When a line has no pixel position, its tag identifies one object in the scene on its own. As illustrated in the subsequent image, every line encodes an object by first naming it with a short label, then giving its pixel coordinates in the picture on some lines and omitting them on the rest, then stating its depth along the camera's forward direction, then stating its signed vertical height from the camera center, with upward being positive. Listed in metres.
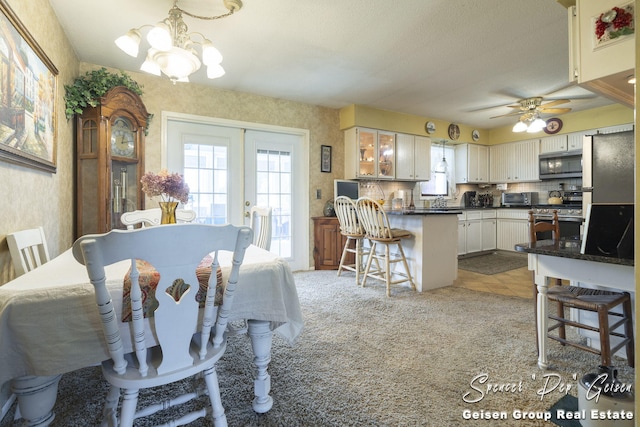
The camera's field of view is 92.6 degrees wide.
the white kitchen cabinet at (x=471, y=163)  5.98 +0.94
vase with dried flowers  1.79 +0.14
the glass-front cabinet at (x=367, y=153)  4.67 +0.92
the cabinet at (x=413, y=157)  5.08 +0.92
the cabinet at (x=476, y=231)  5.42 -0.37
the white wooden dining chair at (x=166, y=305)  0.86 -0.30
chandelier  1.73 +0.98
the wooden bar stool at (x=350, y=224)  3.69 -0.16
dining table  0.91 -0.37
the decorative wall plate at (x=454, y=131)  5.67 +1.49
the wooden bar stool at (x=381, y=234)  3.26 -0.26
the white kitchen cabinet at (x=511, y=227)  5.46 -0.31
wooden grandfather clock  2.82 +0.53
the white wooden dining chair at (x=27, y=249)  1.44 -0.19
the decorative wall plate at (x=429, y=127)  5.33 +1.47
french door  3.69 +0.53
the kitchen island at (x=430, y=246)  3.37 -0.40
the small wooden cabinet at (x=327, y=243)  4.46 -0.46
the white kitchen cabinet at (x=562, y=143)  4.94 +1.14
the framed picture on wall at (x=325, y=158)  4.63 +0.81
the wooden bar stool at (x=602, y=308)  1.56 -0.52
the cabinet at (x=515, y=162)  5.54 +0.94
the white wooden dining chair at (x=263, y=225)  2.17 -0.10
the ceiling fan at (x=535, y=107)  4.04 +1.40
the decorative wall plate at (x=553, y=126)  5.13 +1.43
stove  4.63 -0.03
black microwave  4.96 +0.77
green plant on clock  2.64 +1.10
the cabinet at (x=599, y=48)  1.48 +0.83
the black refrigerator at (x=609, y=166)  2.94 +0.44
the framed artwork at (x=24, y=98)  1.46 +0.65
